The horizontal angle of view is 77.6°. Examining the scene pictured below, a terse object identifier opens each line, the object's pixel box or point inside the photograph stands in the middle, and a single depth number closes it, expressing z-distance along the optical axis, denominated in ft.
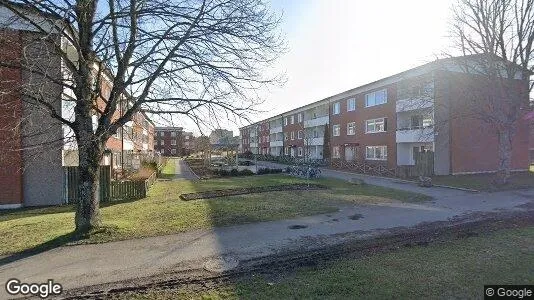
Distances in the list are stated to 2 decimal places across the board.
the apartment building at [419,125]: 82.17
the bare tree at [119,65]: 28.55
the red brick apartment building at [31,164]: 47.75
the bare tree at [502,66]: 65.57
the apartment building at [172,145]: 334.85
